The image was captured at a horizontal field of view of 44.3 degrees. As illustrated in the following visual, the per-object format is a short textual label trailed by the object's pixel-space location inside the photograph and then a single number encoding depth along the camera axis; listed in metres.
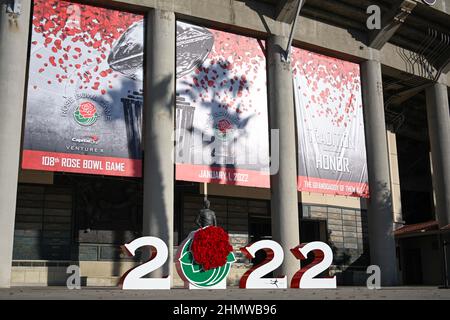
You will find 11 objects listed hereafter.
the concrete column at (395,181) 33.78
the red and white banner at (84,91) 19.19
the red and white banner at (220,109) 21.31
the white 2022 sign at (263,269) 15.45
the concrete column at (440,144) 27.83
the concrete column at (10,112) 17.84
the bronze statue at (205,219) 17.66
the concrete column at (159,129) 20.23
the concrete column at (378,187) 24.69
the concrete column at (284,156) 22.06
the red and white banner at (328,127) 23.62
